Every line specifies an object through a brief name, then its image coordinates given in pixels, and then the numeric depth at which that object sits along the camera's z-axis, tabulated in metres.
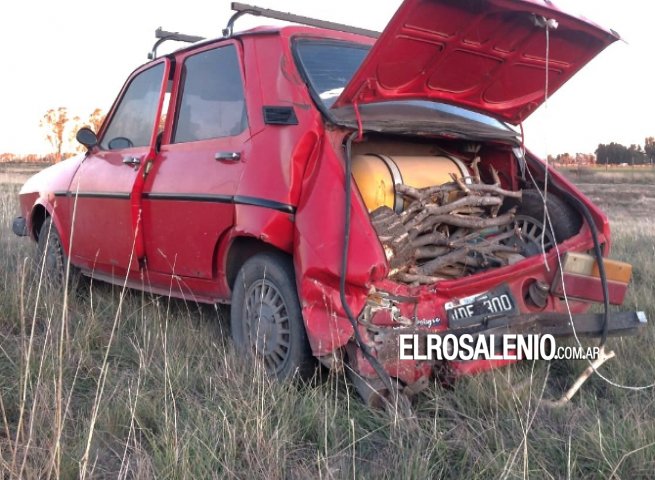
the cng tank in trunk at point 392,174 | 3.62
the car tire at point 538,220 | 3.90
